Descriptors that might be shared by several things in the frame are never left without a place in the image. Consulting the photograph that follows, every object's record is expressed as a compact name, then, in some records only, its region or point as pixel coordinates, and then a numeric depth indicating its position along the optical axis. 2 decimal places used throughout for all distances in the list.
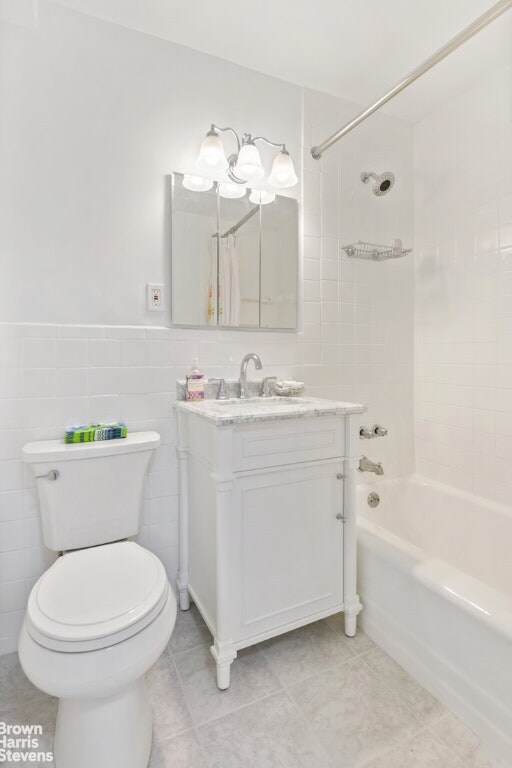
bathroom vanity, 1.24
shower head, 1.83
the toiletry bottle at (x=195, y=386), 1.60
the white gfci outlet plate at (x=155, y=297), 1.57
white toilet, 0.87
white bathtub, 1.09
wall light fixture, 1.53
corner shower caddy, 1.97
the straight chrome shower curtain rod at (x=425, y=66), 1.12
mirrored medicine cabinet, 1.63
